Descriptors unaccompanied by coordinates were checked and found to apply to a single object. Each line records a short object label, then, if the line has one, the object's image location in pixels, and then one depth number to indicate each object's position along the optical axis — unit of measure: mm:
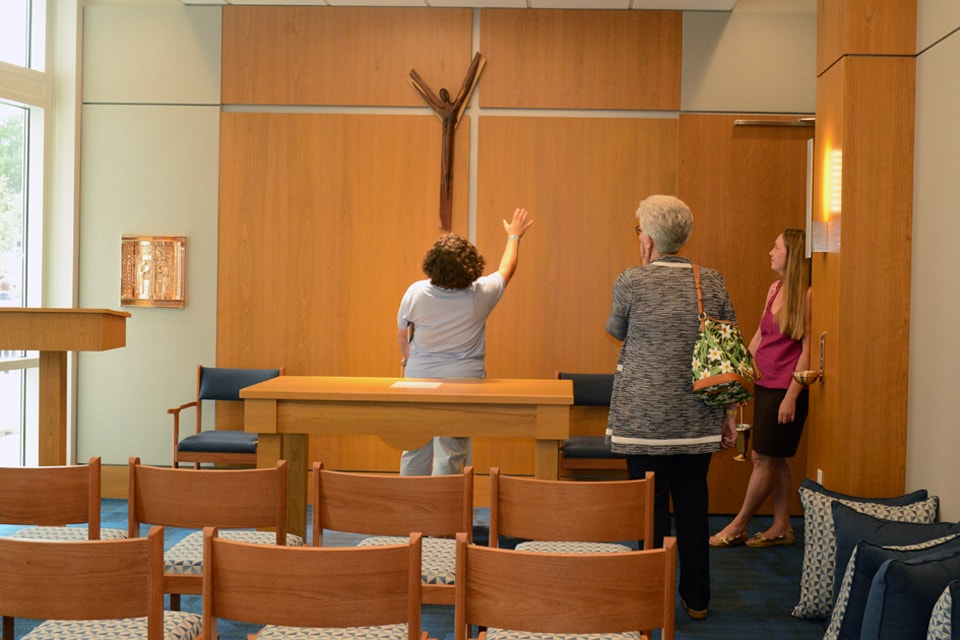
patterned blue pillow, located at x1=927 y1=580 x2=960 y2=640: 2271
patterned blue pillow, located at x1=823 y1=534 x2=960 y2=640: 2947
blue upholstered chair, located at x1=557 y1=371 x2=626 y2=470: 5500
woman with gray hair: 3908
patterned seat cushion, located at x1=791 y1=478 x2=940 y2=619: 3830
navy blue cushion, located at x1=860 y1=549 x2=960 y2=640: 2617
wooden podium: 4184
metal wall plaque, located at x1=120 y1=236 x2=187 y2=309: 6422
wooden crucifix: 6250
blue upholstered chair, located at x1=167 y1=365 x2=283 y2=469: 5715
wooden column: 4184
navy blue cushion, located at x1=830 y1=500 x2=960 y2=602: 3436
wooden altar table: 4160
